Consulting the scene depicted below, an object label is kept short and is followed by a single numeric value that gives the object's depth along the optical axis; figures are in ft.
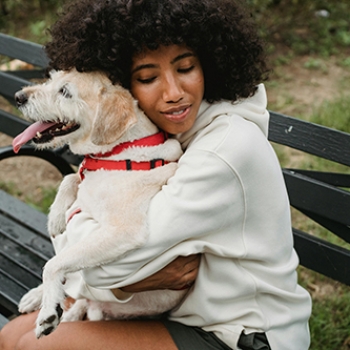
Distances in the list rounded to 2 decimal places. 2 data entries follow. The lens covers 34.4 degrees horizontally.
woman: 6.34
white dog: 6.48
